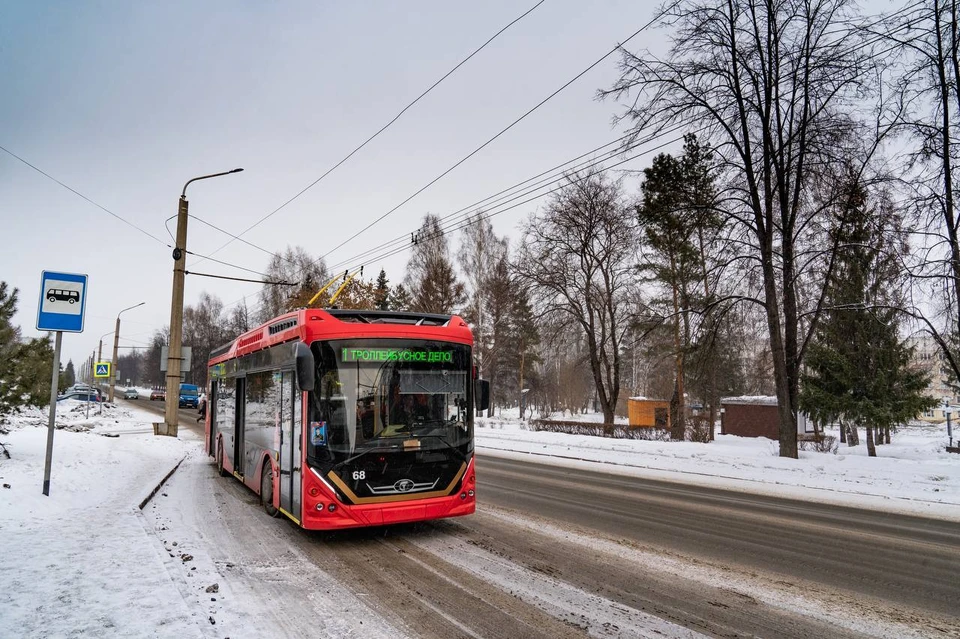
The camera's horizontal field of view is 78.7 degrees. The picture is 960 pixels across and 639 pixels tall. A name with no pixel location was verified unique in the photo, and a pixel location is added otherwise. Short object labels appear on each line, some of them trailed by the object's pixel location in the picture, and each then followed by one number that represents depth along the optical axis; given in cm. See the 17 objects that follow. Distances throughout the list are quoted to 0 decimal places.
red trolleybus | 682
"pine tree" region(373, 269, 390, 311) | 3919
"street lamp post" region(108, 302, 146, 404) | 4504
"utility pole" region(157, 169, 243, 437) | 1839
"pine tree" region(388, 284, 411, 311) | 4667
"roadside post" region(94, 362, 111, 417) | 2992
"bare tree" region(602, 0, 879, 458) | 1712
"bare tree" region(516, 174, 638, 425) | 3070
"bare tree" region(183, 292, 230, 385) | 8012
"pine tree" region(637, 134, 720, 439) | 1917
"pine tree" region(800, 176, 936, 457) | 1898
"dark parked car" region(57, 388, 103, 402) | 5002
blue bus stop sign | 789
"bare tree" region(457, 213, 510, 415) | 4219
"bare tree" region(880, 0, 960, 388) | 1524
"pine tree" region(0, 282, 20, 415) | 1004
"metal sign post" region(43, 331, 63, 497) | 768
